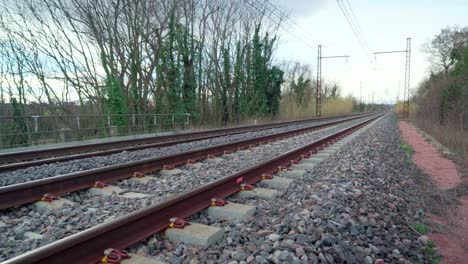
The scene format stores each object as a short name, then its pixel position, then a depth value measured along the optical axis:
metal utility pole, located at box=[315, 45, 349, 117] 46.62
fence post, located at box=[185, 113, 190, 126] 23.74
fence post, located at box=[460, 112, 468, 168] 10.73
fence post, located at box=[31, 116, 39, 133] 12.95
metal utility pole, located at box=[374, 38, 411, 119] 54.54
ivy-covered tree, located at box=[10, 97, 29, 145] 13.87
